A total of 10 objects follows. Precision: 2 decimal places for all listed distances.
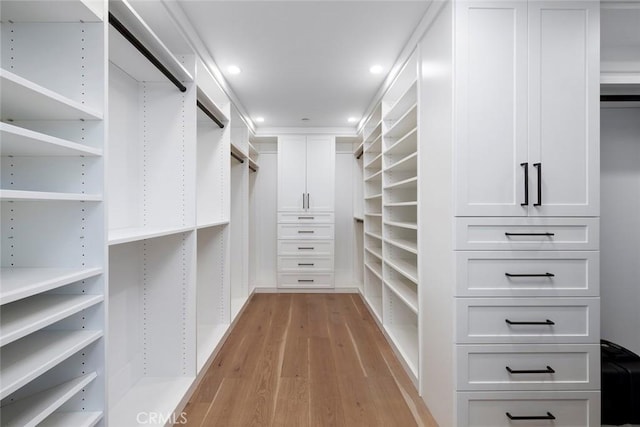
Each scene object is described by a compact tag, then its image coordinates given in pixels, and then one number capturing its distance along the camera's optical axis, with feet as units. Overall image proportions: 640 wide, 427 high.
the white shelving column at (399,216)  7.93
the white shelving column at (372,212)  11.55
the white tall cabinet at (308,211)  14.34
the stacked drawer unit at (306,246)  14.35
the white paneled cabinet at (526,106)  4.87
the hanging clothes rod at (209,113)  7.49
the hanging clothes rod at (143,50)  4.27
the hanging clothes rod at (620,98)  6.15
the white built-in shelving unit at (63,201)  3.32
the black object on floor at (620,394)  5.45
